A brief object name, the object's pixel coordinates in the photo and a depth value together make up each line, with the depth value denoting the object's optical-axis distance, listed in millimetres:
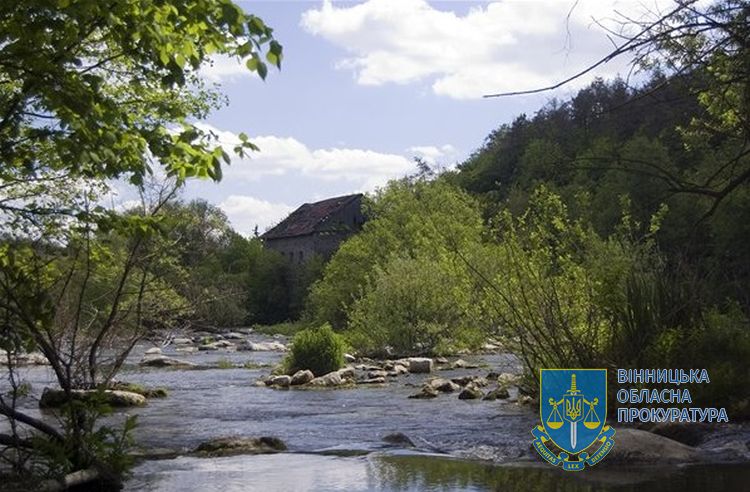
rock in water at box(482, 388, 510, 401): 17406
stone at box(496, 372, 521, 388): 18652
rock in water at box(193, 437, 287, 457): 11211
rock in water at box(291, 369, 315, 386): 22141
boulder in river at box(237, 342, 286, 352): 38719
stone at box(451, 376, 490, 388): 20125
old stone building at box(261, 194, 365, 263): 71062
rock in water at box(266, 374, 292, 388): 21984
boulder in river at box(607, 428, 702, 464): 9891
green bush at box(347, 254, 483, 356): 30547
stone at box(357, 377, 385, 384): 21953
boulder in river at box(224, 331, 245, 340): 48094
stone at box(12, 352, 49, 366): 8366
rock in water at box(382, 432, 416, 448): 11953
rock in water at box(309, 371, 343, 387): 21609
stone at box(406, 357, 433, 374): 25141
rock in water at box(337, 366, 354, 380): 22250
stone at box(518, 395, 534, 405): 15997
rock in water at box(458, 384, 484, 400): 17719
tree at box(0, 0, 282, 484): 5469
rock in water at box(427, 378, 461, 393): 19484
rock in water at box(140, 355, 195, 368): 28375
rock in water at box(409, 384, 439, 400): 18438
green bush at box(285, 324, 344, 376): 24141
